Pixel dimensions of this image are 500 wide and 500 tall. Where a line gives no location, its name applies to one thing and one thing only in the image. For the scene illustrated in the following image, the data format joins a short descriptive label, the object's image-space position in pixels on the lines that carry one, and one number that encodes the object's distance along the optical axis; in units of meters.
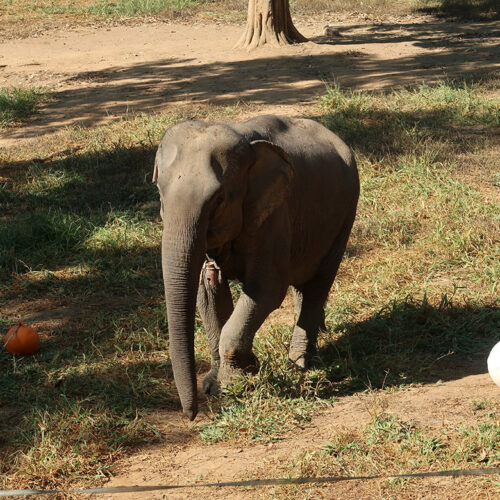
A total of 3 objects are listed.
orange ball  12.19
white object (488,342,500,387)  8.91
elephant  8.49
